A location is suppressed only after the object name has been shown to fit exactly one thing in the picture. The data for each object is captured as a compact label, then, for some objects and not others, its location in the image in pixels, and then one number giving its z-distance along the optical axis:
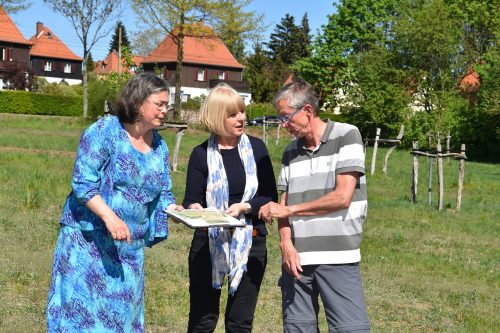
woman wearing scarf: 4.46
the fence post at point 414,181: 16.52
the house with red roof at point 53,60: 89.81
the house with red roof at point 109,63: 111.12
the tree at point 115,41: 121.88
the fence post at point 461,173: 16.02
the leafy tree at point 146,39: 42.72
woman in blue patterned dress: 3.99
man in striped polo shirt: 4.05
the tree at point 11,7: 34.06
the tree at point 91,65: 112.00
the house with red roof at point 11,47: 73.81
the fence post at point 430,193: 16.63
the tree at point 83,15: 48.50
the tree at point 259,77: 68.88
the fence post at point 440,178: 15.79
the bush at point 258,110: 50.52
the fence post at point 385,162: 24.42
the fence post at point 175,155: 20.27
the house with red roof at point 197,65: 79.19
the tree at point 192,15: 41.66
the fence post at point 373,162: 24.29
